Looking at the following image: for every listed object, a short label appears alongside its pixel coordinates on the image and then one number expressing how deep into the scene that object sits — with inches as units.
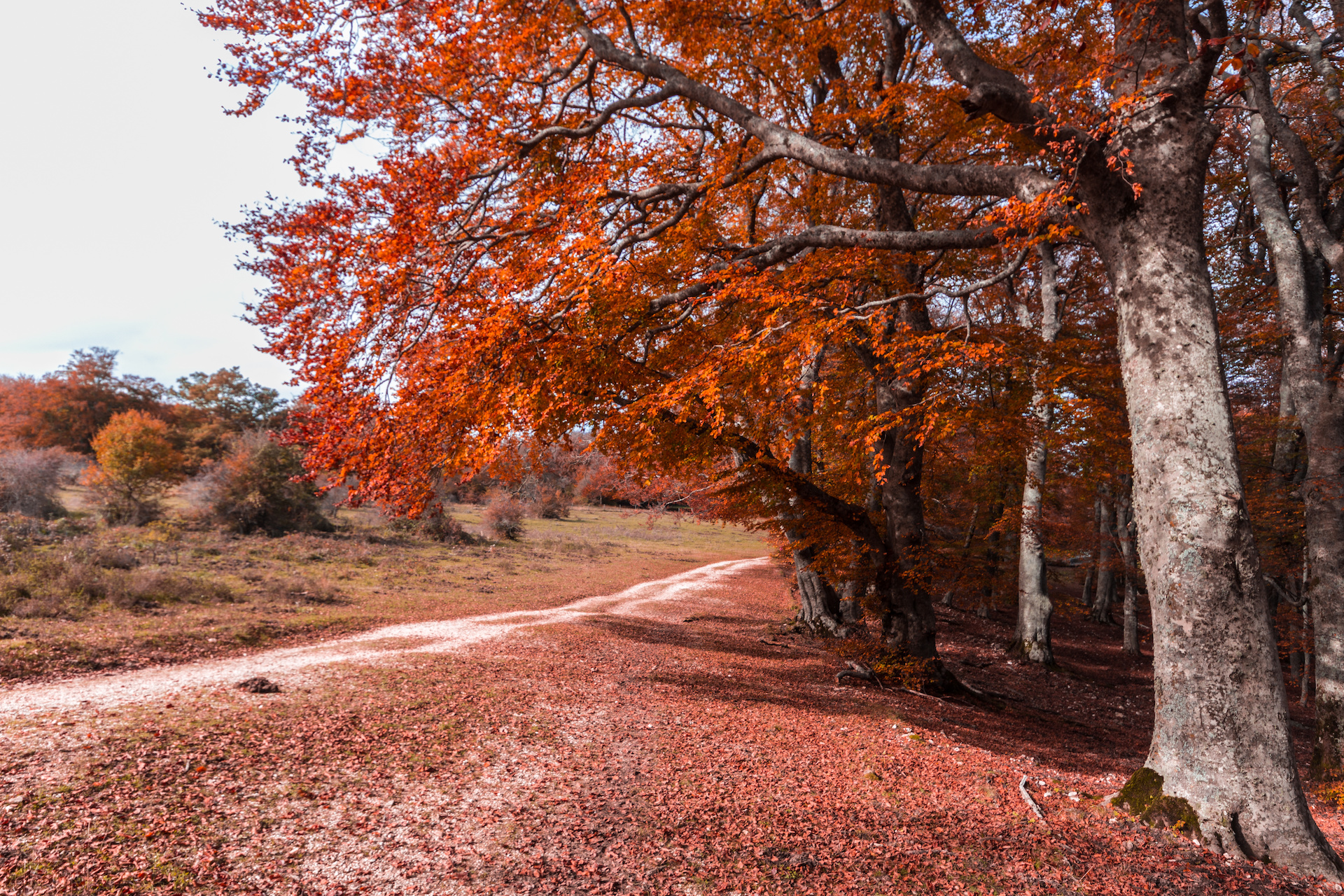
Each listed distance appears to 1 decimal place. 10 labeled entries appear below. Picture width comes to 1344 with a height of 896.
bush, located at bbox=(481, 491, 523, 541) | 1202.0
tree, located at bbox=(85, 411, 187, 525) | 817.5
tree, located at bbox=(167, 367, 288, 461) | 1536.7
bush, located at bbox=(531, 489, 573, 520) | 1643.7
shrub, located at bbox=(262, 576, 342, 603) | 515.2
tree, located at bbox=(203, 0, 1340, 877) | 166.9
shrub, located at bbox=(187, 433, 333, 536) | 871.7
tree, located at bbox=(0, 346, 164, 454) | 1476.4
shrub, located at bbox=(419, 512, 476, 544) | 1066.1
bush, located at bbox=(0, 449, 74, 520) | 783.1
